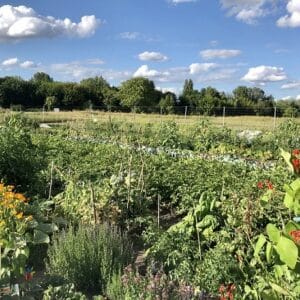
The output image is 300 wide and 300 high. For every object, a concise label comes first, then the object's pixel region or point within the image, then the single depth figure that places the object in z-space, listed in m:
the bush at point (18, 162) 4.52
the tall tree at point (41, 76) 58.13
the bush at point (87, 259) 2.67
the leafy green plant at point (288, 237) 1.07
